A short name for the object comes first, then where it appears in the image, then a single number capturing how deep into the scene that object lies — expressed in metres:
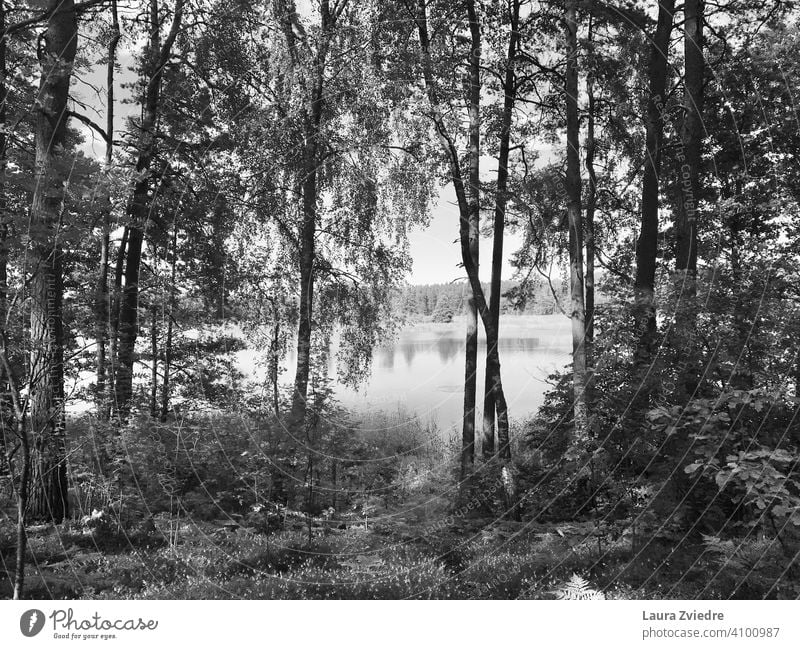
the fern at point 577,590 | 5.35
